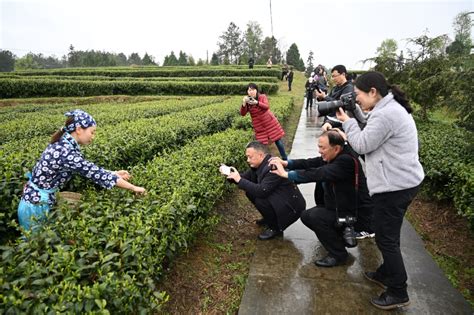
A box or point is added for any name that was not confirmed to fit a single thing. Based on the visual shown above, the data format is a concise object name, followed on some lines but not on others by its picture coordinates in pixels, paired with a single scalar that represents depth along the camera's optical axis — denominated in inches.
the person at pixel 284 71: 1294.0
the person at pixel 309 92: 566.6
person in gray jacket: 102.3
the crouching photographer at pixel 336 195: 128.6
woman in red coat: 243.0
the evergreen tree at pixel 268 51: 2420.3
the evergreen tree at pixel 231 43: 2738.7
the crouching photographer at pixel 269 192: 143.4
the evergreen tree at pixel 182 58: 2721.5
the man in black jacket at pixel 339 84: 198.1
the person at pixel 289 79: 962.8
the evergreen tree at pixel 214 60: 2343.8
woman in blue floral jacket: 110.7
